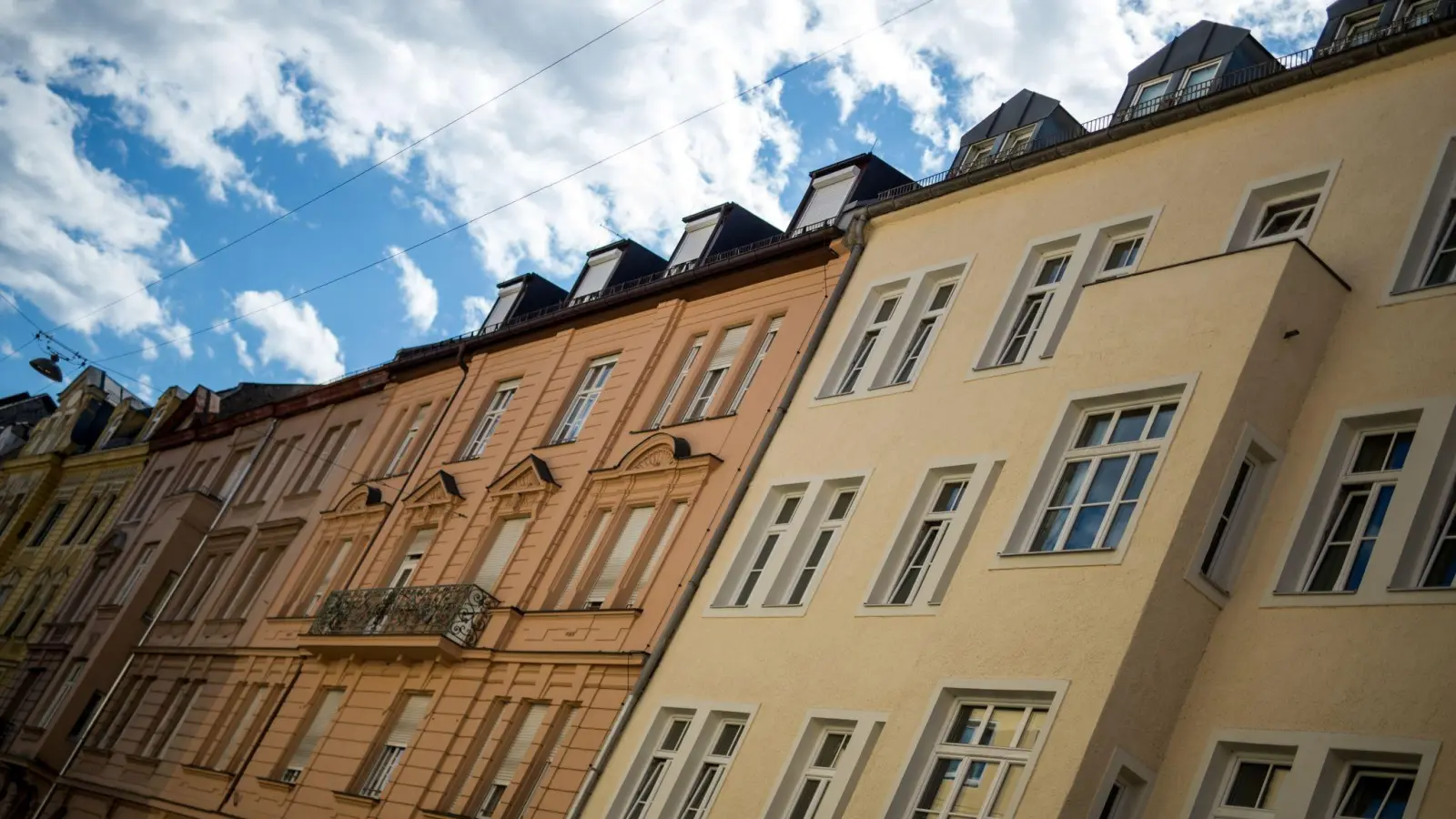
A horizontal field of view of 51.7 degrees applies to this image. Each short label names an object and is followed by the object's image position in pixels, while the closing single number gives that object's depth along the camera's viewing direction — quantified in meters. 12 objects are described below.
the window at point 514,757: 25.08
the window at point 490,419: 33.31
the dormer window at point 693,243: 31.38
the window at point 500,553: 29.17
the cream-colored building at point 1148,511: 14.49
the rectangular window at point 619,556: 26.11
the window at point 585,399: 30.25
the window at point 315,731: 31.44
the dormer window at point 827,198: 28.28
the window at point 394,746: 28.17
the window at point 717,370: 27.20
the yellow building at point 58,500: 50.44
